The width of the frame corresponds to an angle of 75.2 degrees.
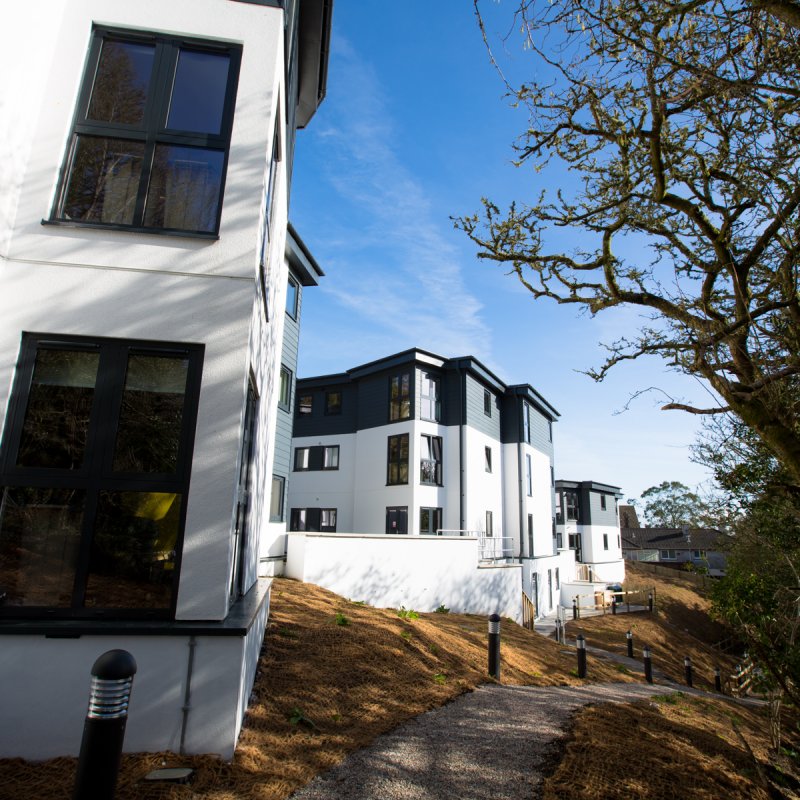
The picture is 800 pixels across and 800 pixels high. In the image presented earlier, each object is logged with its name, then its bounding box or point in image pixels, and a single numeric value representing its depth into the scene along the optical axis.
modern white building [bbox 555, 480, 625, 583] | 40.53
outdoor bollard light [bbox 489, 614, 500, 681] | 7.37
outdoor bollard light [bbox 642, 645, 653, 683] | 12.05
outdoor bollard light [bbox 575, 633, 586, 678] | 9.82
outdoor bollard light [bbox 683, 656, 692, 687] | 14.66
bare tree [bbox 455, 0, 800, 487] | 5.00
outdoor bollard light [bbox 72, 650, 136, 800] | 2.35
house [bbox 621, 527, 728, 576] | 56.81
